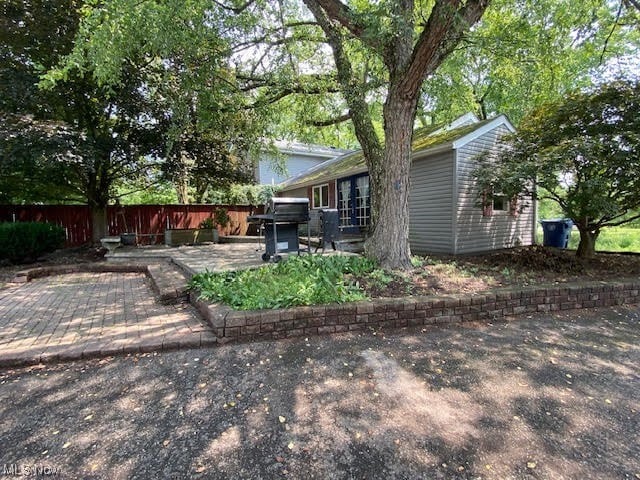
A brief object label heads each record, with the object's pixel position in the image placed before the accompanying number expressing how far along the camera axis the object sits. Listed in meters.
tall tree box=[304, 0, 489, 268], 4.21
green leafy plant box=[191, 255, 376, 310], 3.73
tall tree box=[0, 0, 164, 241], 7.20
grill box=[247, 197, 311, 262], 5.91
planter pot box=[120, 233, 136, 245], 10.59
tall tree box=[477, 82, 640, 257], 5.62
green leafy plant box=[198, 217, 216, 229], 12.58
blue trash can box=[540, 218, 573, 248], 9.48
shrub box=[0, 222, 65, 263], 7.74
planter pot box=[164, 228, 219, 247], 11.04
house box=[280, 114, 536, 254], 8.23
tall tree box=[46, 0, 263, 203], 4.72
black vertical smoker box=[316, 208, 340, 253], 7.24
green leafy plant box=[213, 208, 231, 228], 13.63
